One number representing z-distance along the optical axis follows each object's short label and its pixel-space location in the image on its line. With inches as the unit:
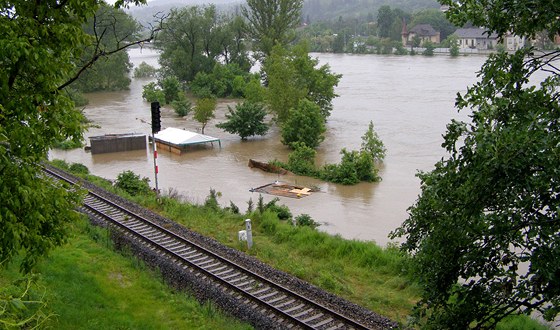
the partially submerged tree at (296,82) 1654.8
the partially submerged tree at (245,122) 1598.2
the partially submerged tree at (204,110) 1697.8
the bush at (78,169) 1151.6
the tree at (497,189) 203.2
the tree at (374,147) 1300.4
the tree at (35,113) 267.9
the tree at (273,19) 2669.8
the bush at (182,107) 2074.3
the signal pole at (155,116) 830.5
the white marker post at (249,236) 655.8
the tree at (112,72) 2790.4
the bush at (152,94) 2352.2
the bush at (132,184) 976.9
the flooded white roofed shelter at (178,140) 1443.2
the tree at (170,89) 2385.6
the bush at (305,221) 810.8
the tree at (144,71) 3565.5
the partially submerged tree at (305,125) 1450.5
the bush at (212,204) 855.8
